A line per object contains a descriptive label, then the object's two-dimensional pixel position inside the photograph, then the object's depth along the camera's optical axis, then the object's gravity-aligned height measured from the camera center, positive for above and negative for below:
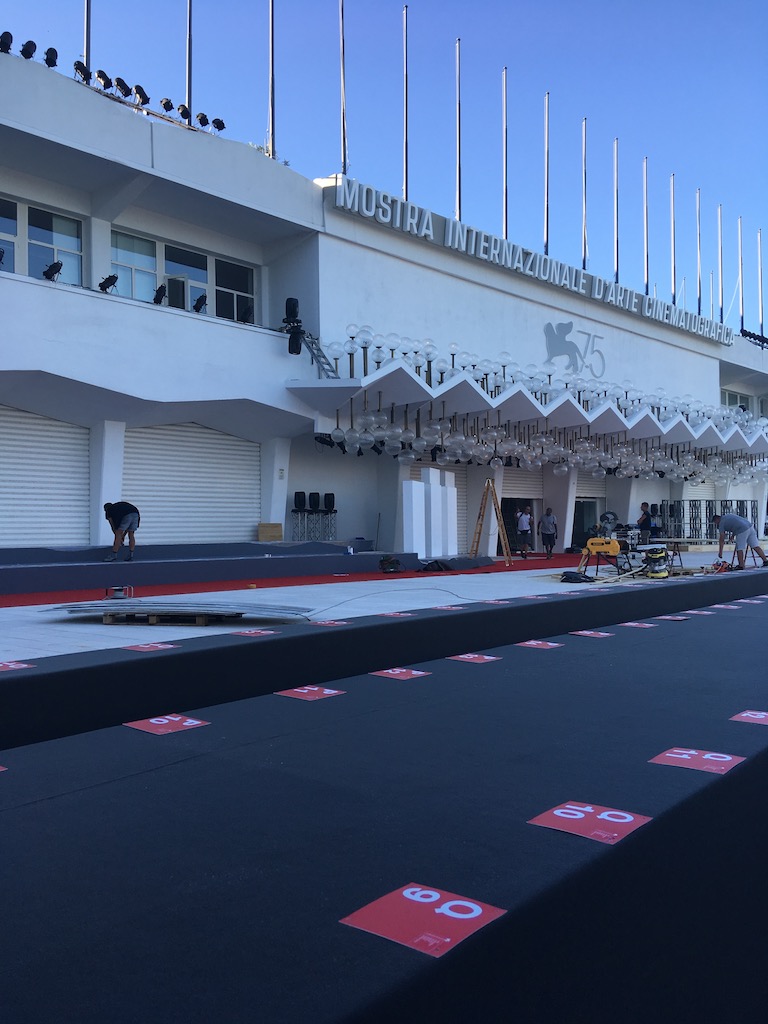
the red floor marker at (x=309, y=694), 5.99 -1.19
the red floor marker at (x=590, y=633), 9.13 -1.13
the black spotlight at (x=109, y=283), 17.12 +4.95
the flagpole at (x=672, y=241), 33.25 +11.41
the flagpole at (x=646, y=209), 32.34 +12.22
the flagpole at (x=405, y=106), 24.15 +12.18
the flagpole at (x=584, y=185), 30.27 +12.25
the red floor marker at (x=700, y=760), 3.93 -1.10
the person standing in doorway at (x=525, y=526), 25.92 +0.10
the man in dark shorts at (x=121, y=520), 15.21 +0.14
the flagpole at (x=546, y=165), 28.66 +12.40
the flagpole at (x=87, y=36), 18.05 +10.46
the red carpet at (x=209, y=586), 12.18 -1.02
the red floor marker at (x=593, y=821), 3.08 -1.11
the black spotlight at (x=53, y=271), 16.05 +4.88
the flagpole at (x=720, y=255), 36.31 +11.80
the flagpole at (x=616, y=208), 30.95 +11.73
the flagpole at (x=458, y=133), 25.53 +12.00
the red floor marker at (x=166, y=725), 5.03 -1.20
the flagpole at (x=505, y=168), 27.14 +11.65
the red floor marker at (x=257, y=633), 6.62 -0.83
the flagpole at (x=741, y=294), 39.00 +10.90
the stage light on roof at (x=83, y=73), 17.19 +9.25
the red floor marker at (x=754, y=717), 4.90 -1.10
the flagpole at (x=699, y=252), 35.34 +11.67
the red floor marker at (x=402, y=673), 6.81 -1.18
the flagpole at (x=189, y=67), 19.84 +10.84
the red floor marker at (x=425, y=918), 2.28 -1.11
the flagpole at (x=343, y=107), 22.67 +11.42
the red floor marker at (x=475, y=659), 7.50 -1.16
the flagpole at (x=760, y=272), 39.47 +12.04
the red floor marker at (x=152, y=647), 5.91 -0.84
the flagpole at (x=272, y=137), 21.31 +9.82
